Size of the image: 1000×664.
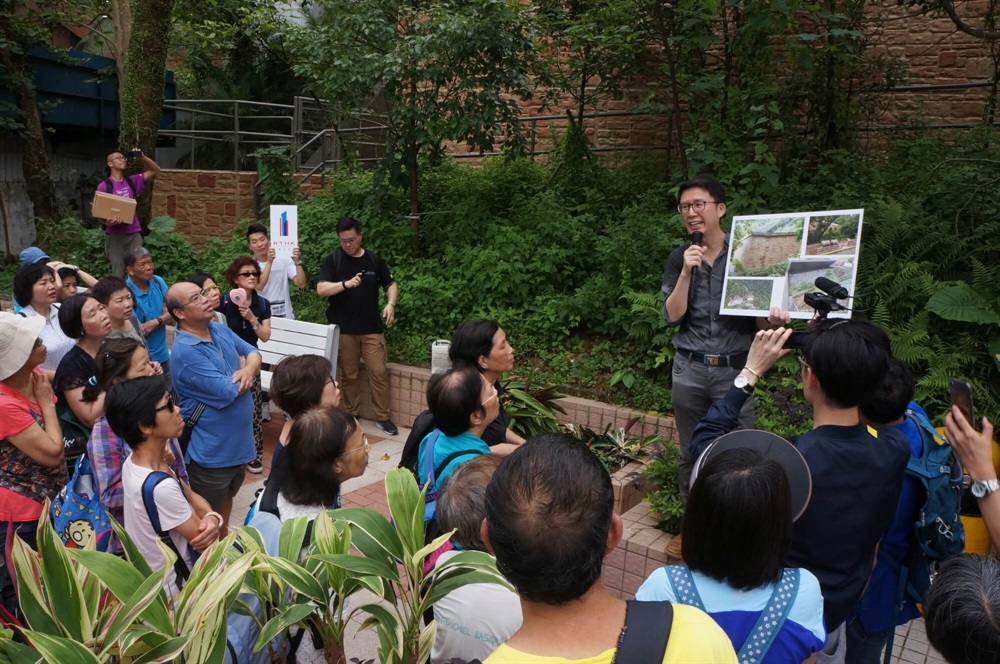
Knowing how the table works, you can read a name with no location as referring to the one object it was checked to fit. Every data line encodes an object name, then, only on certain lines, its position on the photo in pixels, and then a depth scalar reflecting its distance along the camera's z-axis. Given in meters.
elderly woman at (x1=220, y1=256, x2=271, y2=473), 5.61
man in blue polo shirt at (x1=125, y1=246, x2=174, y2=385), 5.34
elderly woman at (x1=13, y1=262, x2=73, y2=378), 4.76
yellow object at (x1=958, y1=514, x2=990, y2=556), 2.97
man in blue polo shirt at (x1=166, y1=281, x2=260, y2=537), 3.94
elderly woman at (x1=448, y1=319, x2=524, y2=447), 3.69
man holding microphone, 3.86
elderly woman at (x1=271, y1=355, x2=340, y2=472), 3.40
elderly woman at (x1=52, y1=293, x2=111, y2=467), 3.68
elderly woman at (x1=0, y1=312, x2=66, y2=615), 3.05
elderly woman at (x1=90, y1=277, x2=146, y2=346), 4.60
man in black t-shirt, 6.39
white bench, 6.24
